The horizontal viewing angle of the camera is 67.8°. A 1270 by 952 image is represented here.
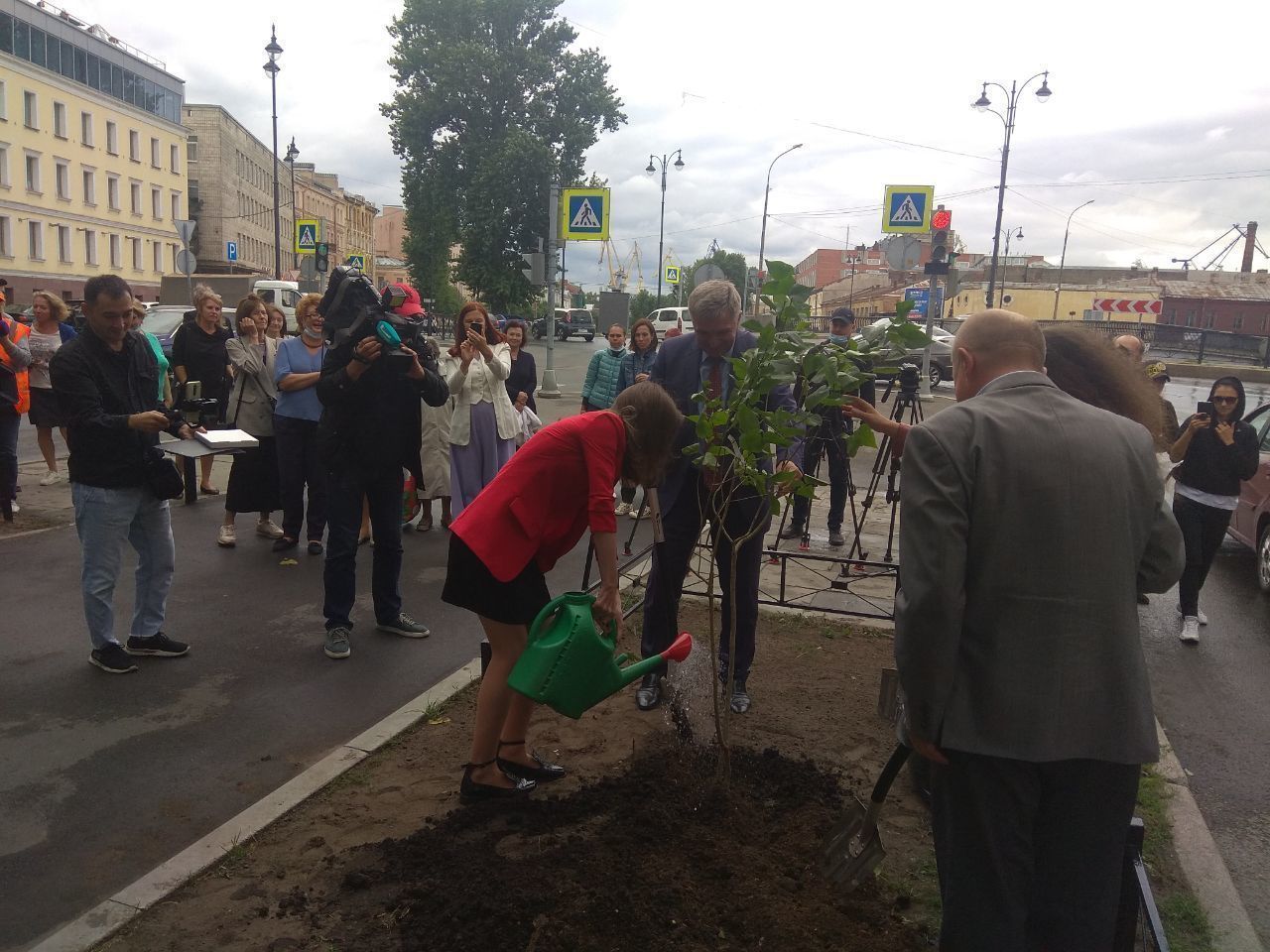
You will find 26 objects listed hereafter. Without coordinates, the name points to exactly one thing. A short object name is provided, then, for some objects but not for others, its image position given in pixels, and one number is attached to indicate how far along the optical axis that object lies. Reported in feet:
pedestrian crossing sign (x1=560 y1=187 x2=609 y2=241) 55.26
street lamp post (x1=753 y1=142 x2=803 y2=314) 152.94
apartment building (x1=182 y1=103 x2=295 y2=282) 216.74
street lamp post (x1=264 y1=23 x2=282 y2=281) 102.06
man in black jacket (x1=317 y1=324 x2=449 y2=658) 16.71
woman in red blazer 11.09
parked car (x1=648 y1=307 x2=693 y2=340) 123.75
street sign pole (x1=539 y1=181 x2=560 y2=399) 59.11
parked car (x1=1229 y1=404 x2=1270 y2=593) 25.82
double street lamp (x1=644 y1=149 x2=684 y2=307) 154.40
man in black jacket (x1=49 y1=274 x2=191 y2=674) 15.11
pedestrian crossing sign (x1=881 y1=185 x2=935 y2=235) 56.65
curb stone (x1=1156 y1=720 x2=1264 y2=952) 10.14
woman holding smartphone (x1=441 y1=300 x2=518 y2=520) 24.70
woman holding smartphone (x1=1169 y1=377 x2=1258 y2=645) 20.35
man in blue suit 14.30
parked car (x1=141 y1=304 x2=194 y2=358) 56.24
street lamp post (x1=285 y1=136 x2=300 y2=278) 115.96
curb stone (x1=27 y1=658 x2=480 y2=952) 9.26
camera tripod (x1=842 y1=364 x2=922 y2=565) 18.69
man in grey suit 6.99
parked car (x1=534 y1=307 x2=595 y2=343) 153.17
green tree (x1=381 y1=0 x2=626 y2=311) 138.41
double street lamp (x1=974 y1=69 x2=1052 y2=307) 89.15
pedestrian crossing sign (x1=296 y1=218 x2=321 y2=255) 76.07
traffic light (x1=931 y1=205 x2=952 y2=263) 51.98
